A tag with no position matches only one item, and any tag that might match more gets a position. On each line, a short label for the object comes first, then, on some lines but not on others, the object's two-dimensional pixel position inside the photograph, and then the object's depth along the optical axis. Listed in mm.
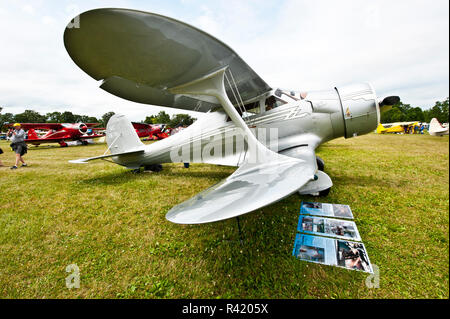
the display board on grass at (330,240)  1535
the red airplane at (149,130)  18656
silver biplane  1270
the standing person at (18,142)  5752
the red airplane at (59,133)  13705
